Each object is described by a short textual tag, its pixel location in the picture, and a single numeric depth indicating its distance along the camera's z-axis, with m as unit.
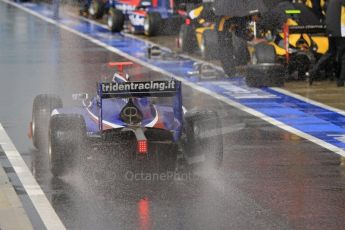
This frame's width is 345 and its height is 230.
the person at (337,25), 20.83
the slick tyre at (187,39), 26.59
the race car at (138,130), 13.09
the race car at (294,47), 21.34
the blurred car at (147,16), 30.17
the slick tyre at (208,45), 24.27
